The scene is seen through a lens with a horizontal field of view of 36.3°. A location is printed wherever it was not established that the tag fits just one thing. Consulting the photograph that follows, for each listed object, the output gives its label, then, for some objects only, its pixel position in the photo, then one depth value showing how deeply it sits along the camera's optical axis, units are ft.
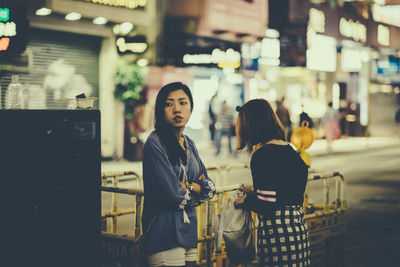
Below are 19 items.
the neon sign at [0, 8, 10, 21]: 26.19
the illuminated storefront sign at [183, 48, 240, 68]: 75.66
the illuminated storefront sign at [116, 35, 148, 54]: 66.64
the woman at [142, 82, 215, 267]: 13.01
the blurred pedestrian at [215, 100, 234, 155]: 74.54
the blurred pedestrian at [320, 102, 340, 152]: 82.94
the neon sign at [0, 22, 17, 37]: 25.41
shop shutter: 59.88
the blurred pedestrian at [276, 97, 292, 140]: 75.45
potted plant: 67.05
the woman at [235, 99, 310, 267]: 13.57
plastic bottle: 15.81
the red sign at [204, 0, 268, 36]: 77.61
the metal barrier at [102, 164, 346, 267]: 16.44
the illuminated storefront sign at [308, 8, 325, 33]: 102.83
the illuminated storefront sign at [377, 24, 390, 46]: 125.39
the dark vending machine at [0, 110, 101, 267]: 12.98
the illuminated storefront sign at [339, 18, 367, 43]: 112.34
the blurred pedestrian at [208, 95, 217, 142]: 80.38
